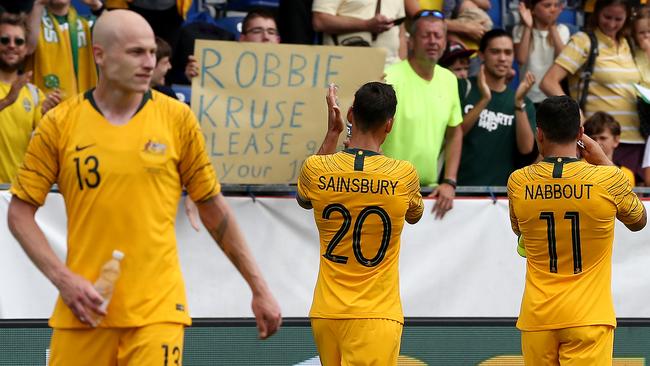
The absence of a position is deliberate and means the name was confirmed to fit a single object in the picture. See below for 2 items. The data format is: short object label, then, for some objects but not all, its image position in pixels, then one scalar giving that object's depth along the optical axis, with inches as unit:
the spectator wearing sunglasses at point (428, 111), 761.0
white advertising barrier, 738.8
